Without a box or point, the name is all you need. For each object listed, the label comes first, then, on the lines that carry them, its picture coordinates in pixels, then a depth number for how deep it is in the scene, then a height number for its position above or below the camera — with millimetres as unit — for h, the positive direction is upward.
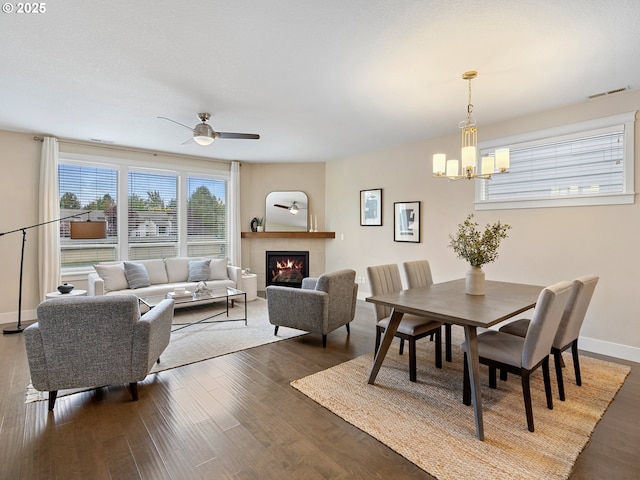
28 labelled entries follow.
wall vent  3171 +1518
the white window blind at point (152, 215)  5672 +486
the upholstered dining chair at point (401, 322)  2840 -751
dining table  2146 -495
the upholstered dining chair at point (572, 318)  2457 -603
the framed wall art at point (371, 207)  5770 +634
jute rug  1857 -1249
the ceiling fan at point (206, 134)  3697 +1272
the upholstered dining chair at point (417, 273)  3563 -362
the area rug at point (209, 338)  3230 -1173
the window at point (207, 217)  6336 +503
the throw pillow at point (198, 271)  5484 -501
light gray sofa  4652 -568
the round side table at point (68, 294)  3985 -666
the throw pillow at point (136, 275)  4852 -506
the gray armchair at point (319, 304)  3625 -736
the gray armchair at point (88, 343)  2256 -740
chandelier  2708 +691
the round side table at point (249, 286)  5809 -799
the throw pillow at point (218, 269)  5656 -491
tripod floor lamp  4465 +169
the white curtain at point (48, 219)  4703 +336
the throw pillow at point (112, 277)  4676 -517
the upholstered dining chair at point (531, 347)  2076 -767
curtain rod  4961 +1588
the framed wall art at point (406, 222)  5175 +332
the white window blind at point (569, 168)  3363 +842
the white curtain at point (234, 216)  6551 +530
